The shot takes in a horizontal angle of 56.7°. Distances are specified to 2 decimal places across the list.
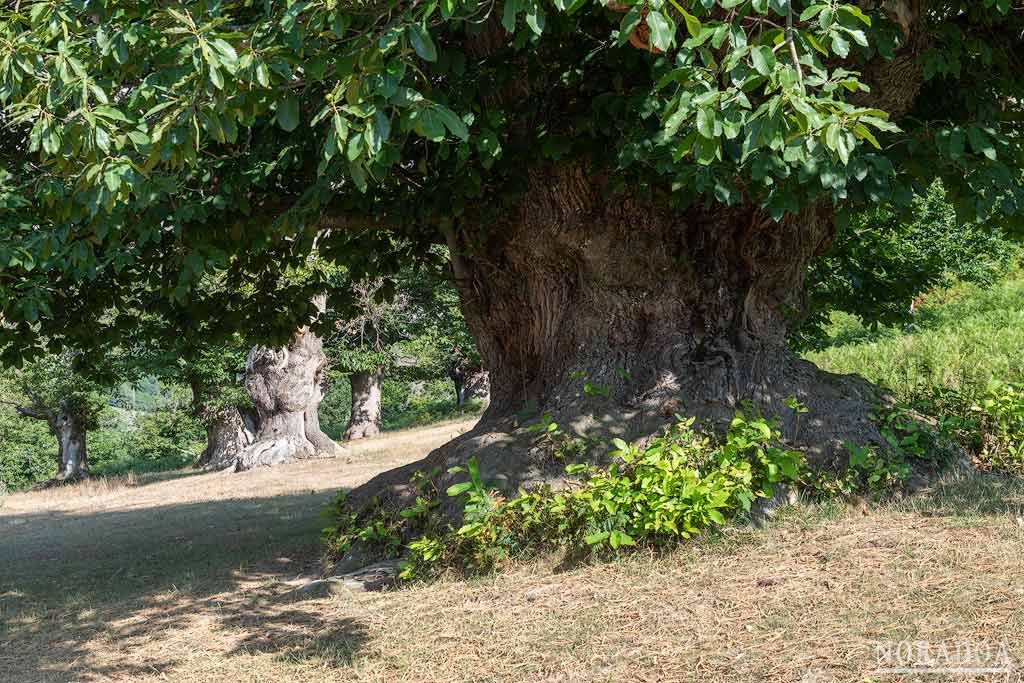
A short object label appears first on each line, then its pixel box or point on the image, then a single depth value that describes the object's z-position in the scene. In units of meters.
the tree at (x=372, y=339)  25.11
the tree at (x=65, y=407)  27.45
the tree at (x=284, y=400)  21.78
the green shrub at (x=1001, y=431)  6.91
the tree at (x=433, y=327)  24.73
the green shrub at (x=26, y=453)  40.22
